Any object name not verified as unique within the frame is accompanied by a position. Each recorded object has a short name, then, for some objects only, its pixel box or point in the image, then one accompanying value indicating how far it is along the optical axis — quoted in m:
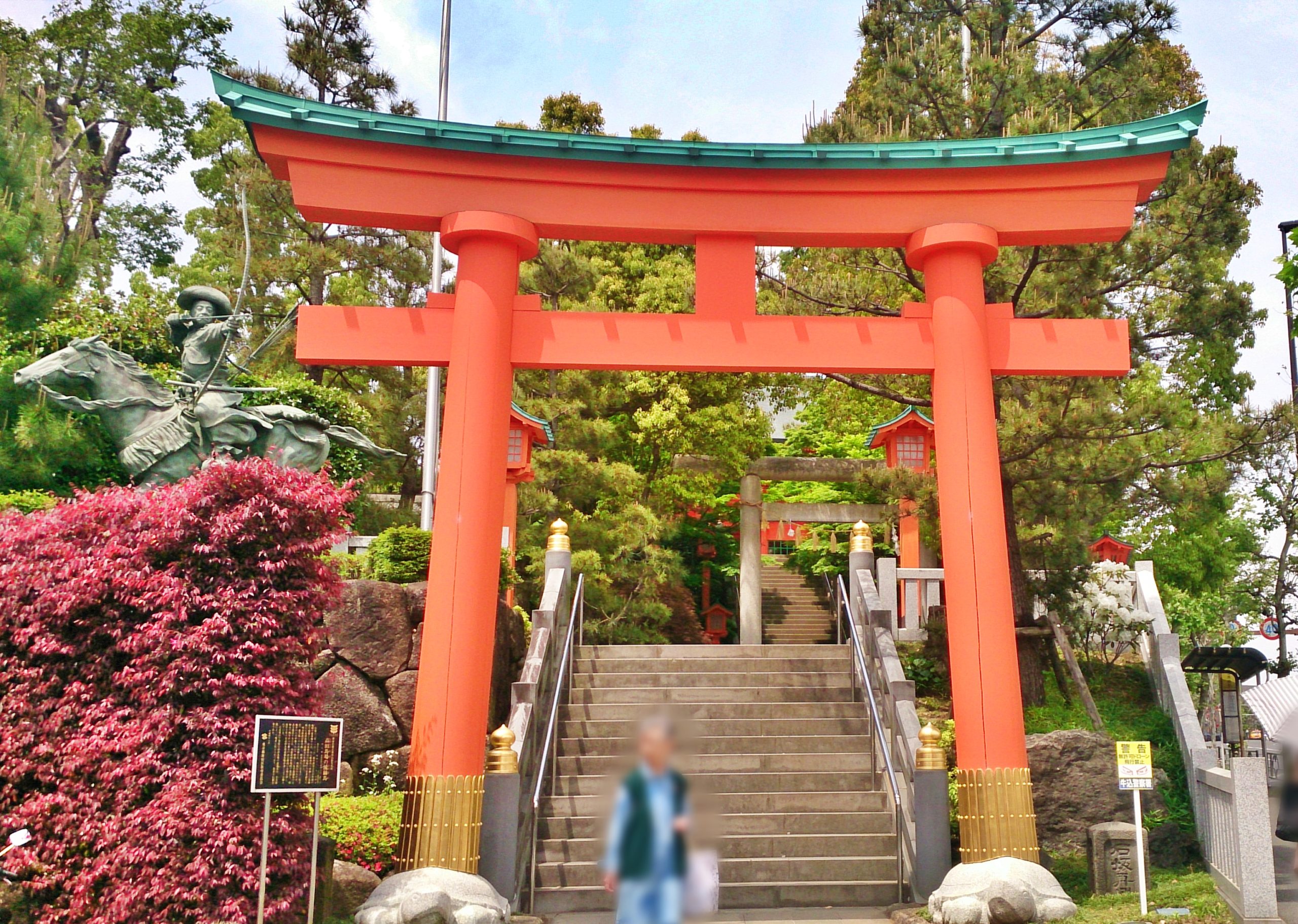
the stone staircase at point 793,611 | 23.70
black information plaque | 6.74
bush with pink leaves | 6.95
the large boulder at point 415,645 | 11.75
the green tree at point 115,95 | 22.39
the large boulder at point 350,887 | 8.59
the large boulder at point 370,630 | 11.48
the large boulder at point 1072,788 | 10.81
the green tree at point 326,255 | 18.97
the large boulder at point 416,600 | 11.92
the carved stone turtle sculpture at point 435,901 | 7.62
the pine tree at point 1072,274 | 12.00
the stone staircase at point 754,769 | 9.42
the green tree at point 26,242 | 12.05
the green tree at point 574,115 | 22.94
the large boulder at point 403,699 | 11.50
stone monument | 9.61
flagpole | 17.23
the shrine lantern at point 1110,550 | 22.89
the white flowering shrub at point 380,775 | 11.12
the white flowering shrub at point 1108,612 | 14.38
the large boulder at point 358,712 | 11.23
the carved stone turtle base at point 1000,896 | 8.06
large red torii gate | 9.09
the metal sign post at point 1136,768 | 8.89
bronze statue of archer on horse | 9.07
